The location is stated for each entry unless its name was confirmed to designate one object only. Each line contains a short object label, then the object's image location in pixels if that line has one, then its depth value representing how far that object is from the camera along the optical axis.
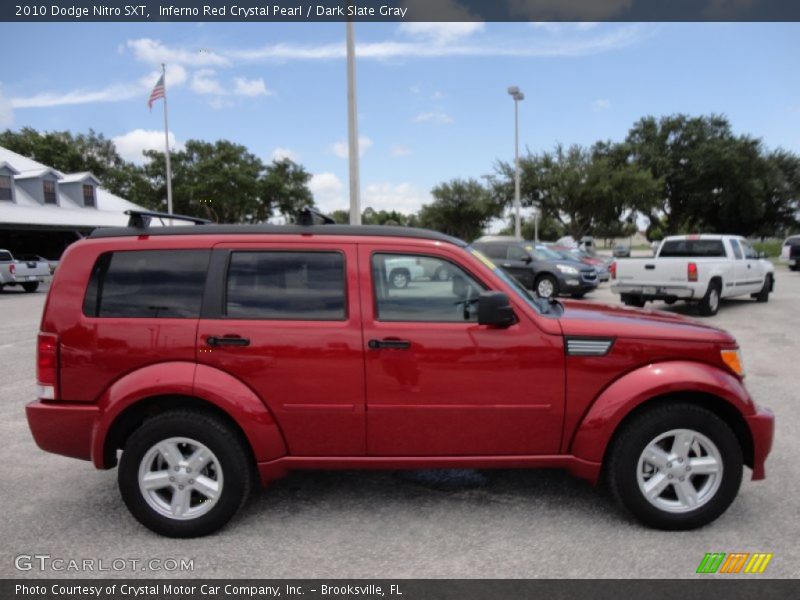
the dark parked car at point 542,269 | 16.11
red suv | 3.31
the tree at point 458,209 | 55.44
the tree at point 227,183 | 43.11
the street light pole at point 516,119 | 27.23
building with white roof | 29.45
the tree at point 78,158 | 44.69
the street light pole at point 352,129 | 12.69
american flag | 30.17
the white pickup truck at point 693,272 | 12.12
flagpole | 33.72
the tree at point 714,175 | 53.22
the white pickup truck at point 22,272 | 21.86
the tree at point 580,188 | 40.12
